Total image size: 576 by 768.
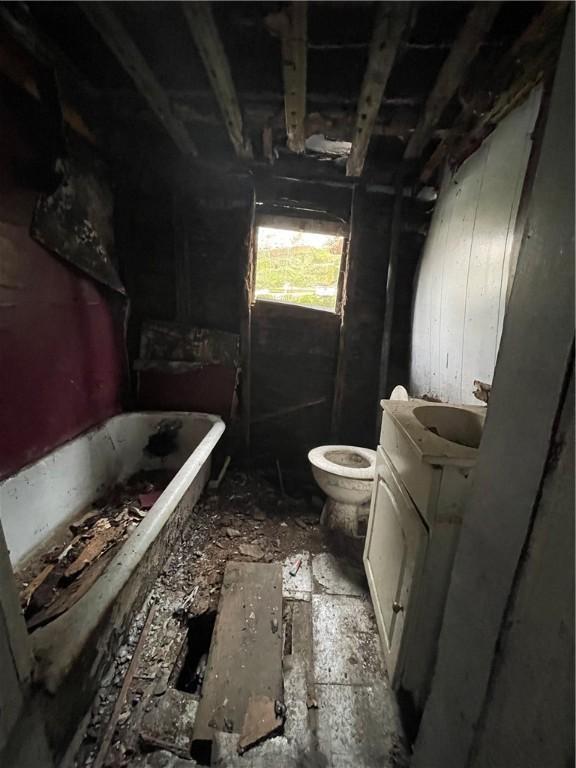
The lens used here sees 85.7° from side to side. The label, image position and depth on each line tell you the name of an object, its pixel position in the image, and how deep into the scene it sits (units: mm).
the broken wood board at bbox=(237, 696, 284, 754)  1003
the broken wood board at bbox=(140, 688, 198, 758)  984
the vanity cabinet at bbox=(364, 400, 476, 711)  898
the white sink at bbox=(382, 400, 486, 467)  875
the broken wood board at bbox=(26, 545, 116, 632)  1126
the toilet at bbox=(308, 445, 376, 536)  1821
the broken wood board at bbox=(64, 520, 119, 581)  1420
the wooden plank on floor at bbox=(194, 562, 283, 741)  1069
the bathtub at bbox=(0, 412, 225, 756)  794
